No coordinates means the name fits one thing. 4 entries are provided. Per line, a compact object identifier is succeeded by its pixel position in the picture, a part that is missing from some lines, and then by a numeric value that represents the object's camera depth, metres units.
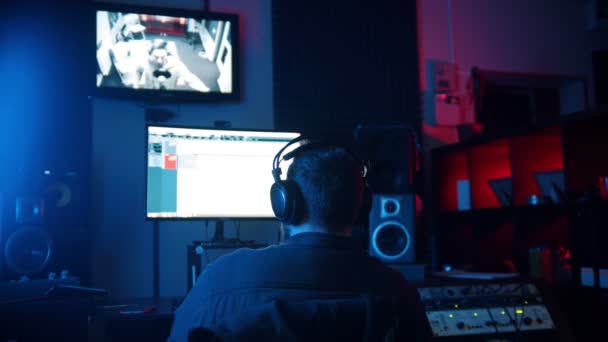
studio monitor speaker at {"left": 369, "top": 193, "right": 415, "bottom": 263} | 2.16
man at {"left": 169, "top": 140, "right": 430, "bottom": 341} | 0.85
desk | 1.58
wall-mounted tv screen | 2.53
